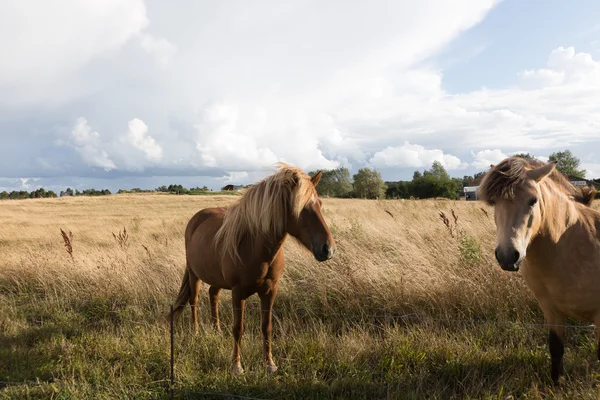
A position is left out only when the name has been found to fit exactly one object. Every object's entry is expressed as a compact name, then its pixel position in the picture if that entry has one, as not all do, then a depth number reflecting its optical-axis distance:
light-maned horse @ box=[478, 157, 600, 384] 2.71
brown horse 3.38
